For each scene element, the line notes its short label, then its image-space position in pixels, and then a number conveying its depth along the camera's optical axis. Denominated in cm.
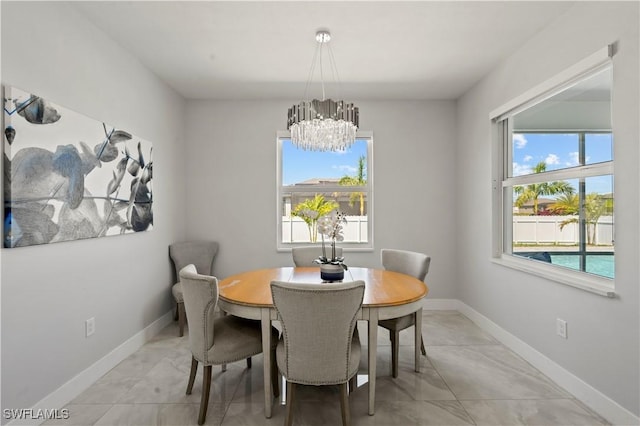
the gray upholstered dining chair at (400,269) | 245
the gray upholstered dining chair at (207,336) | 193
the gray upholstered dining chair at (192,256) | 364
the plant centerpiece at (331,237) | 248
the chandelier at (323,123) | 262
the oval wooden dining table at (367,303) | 198
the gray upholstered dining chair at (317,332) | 170
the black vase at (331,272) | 248
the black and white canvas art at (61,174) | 182
